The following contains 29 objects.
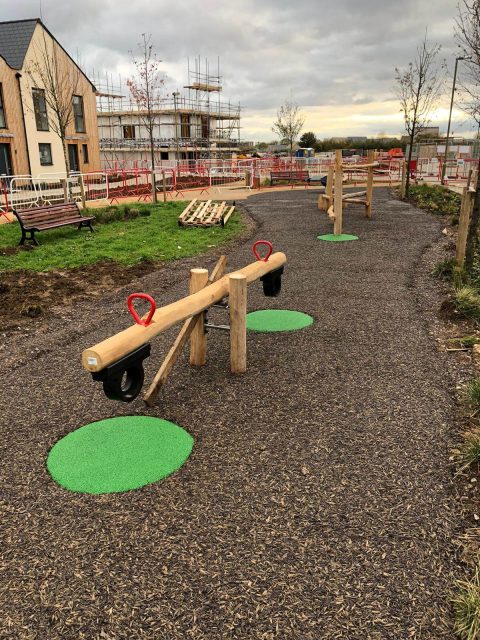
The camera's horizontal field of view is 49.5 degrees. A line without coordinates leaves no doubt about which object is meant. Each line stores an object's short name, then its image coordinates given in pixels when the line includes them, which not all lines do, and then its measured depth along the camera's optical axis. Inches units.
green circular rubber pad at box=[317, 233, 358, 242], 480.0
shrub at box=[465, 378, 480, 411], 168.6
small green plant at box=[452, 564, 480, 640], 89.7
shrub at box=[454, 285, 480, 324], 253.1
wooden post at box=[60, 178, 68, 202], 619.5
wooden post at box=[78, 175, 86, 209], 649.7
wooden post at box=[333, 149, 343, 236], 481.1
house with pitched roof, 981.2
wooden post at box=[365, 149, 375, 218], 591.3
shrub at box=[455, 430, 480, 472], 137.3
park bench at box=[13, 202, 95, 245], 455.8
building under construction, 2267.5
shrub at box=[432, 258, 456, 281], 335.8
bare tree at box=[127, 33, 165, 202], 945.6
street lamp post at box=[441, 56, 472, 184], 919.7
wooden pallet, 563.2
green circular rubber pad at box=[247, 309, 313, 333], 249.4
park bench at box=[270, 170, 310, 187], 1248.8
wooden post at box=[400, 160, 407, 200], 838.9
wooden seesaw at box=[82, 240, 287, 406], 134.4
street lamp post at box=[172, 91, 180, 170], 2253.7
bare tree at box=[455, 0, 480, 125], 303.0
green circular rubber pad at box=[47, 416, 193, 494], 135.6
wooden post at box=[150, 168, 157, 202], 810.3
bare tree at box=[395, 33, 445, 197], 862.5
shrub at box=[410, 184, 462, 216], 661.7
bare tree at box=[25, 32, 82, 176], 1026.7
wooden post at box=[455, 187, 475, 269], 314.5
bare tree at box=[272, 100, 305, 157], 1888.5
